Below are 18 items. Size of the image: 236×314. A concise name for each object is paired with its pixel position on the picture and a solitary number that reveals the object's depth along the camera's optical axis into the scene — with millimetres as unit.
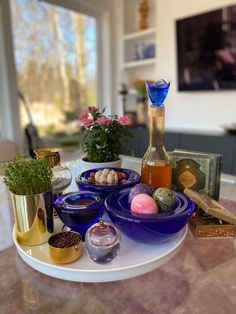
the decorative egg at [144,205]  606
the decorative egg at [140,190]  673
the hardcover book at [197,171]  873
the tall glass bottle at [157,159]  815
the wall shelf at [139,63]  3242
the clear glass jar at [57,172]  852
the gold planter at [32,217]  599
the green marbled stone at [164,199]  627
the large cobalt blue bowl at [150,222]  566
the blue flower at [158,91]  761
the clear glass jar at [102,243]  532
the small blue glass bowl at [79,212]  606
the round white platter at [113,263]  511
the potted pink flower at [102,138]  1115
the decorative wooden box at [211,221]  692
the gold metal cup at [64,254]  531
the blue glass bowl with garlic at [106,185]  793
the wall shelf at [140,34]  3184
